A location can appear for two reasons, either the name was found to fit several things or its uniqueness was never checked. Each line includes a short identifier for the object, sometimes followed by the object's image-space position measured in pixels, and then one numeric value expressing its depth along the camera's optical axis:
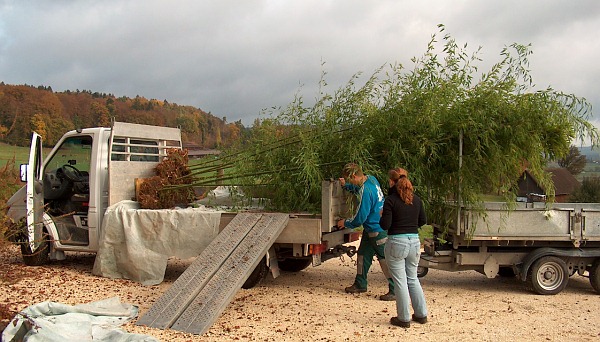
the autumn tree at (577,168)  24.12
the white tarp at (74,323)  4.51
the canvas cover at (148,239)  7.25
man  6.47
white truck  7.40
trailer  6.96
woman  5.55
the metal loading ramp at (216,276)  5.36
